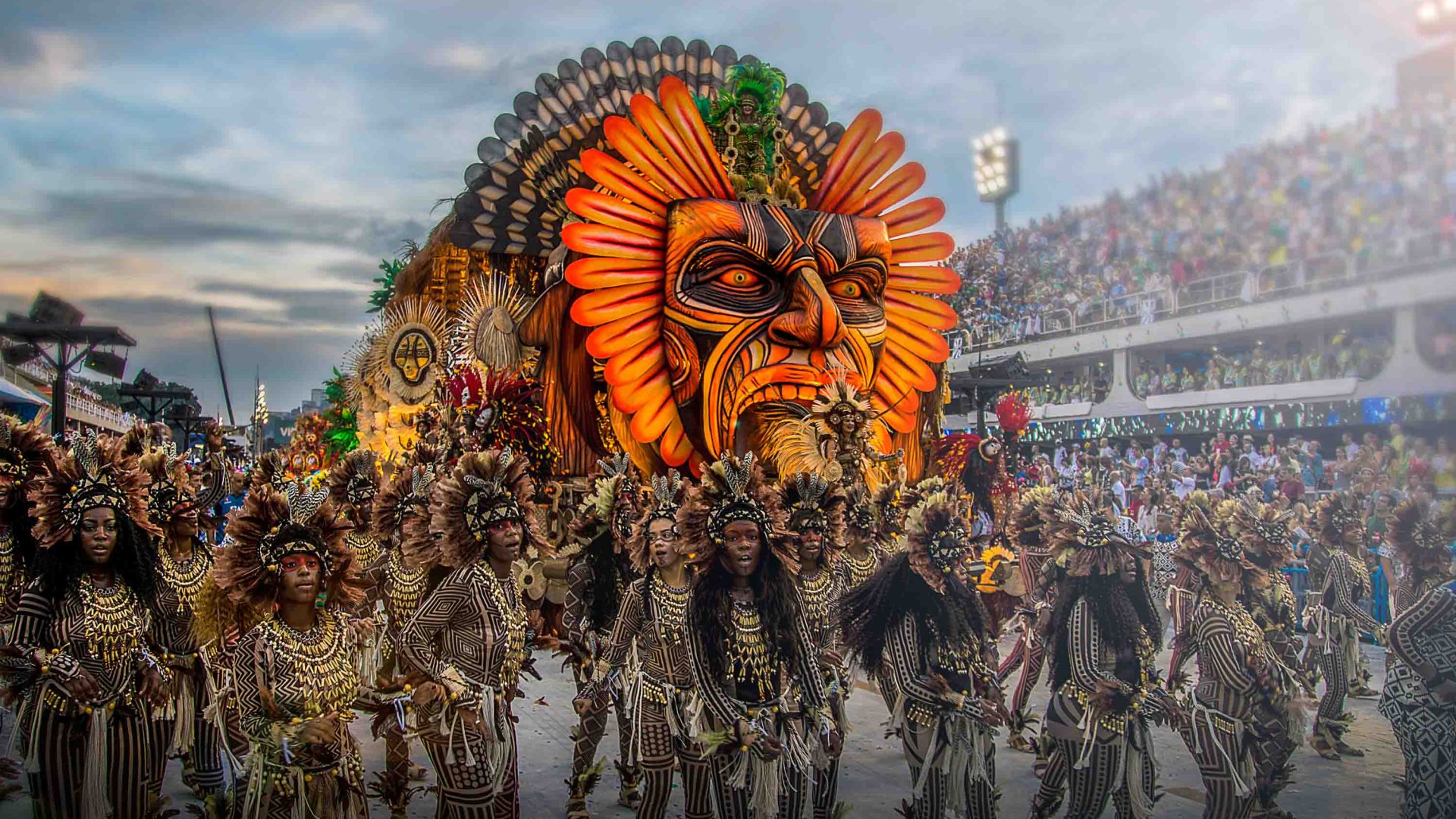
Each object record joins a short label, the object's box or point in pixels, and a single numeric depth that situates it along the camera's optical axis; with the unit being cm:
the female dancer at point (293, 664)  391
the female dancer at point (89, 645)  430
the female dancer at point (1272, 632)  443
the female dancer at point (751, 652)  412
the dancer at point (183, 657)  505
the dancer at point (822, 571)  456
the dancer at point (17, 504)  502
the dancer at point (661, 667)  437
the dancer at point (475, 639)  422
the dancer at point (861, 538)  555
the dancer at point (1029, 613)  499
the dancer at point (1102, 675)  436
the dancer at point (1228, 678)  438
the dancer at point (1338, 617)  580
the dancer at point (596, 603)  512
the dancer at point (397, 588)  441
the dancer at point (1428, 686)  412
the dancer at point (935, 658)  432
